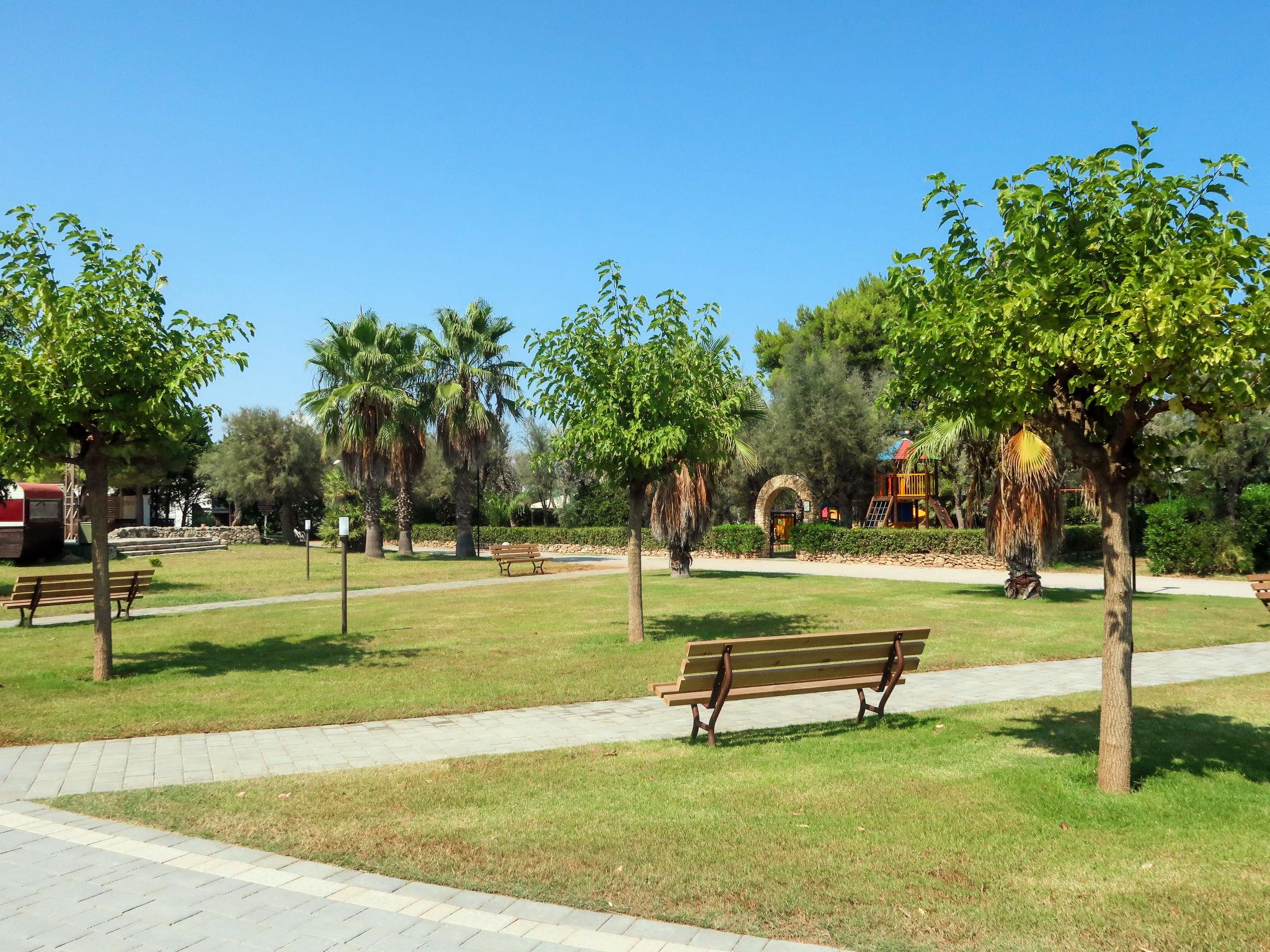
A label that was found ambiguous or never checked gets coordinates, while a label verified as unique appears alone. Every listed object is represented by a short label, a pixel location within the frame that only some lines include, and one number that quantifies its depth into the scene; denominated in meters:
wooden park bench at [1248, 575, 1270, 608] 14.51
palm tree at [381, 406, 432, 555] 35.25
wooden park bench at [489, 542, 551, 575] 28.28
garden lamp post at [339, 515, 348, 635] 13.68
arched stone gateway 34.97
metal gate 39.72
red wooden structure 29.56
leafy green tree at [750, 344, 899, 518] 39.16
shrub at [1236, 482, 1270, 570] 25.69
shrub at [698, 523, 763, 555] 35.78
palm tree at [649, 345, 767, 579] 24.59
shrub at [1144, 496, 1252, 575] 25.48
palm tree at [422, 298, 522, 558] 35.12
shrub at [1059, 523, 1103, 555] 31.53
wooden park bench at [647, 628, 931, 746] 7.15
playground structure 35.97
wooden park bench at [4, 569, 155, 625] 14.91
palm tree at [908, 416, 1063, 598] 17.23
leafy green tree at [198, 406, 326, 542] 45.97
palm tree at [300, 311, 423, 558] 34.81
